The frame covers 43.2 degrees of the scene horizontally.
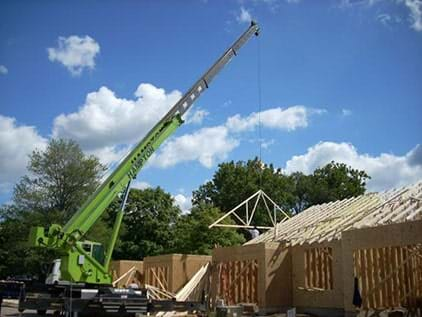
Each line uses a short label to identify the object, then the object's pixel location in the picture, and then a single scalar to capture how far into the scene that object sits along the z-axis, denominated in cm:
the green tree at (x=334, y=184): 5897
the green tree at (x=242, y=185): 5684
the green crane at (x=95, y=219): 1485
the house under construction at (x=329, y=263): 1756
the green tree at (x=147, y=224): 4894
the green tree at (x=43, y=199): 4097
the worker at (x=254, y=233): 2881
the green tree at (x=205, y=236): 3772
